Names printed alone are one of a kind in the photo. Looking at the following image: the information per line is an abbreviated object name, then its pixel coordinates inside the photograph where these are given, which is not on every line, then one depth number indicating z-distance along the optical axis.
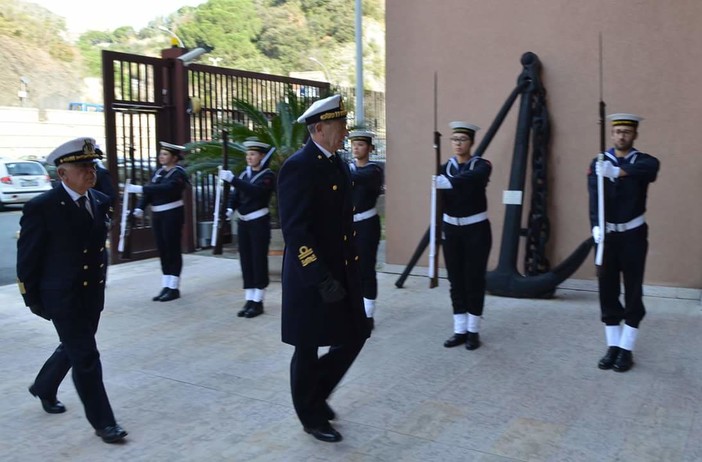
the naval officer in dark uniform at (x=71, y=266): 4.03
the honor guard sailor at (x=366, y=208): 6.48
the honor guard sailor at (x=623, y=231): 5.21
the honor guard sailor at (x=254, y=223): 7.25
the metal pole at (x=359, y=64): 15.60
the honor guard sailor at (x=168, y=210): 7.93
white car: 20.62
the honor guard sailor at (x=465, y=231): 5.87
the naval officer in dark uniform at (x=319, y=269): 3.92
